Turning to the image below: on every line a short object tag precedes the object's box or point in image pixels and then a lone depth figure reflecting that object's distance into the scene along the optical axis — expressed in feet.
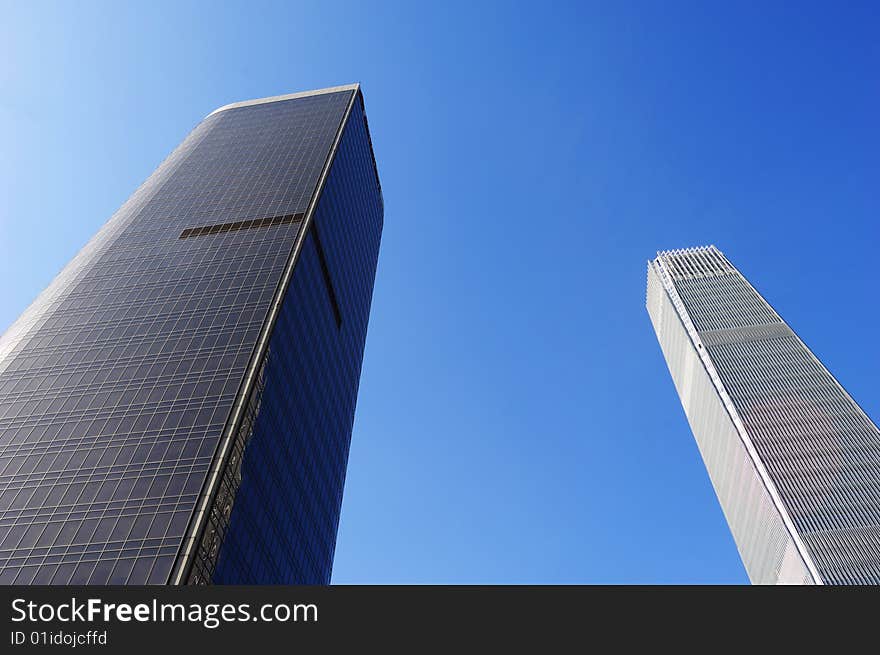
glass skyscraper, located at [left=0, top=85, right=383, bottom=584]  188.34
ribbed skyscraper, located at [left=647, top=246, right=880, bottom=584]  356.38
